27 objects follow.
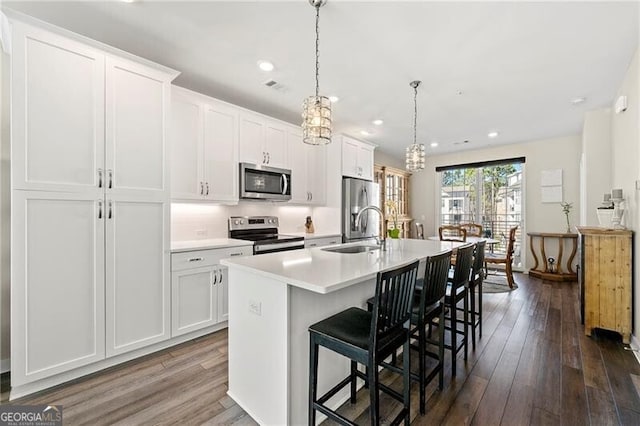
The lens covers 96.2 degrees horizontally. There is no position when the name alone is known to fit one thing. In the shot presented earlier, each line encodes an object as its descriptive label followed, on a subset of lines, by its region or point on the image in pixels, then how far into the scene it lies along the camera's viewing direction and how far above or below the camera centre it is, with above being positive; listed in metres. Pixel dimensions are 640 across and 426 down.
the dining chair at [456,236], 4.87 -0.42
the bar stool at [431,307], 1.75 -0.64
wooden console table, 5.08 -0.95
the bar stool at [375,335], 1.35 -0.63
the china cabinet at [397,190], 6.34 +0.50
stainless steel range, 3.42 -0.32
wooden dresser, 2.72 -0.67
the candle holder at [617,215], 2.96 -0.03
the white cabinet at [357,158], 4.72 +0.92
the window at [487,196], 6.11 +0.34
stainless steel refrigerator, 4.66 +0.04
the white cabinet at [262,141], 3.60 +0.93
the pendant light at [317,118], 2.12 +0.70
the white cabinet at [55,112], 1.91 +0.71
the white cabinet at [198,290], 2.68 -0.78
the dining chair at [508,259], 4.68 -0.80
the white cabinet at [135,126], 2.30 +0.72
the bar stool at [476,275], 2.61 -0.63
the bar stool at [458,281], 2.16 -0.55
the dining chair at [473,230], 5.34 -0.35
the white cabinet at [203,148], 3.01 +0.70
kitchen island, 1.54 -0.64
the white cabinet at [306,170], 4.24 +0.64
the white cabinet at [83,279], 1.93 -0.52
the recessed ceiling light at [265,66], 2.80 +1.44
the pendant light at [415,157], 3.30 +0.63
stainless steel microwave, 3.57 +0.37
